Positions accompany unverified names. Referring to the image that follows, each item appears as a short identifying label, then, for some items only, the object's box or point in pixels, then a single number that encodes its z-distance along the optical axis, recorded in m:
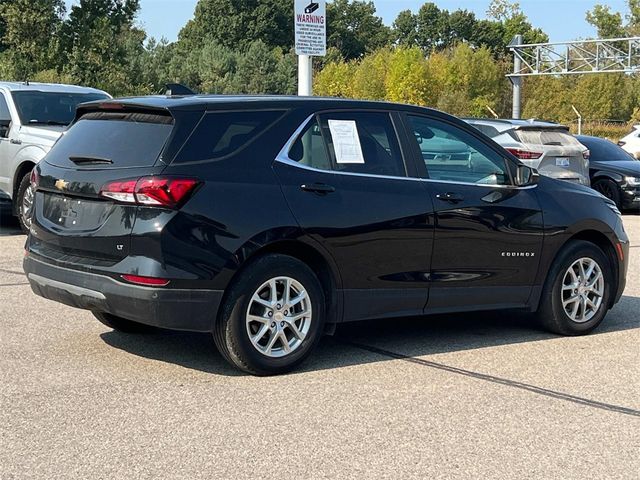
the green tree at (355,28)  122.56
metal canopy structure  44.94
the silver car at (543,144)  14.27
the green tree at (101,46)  41.00
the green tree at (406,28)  128.62
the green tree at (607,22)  96.75
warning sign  15.46
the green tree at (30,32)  39.69
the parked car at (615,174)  17.75
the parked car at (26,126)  12.06
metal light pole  43.66
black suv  5.50
